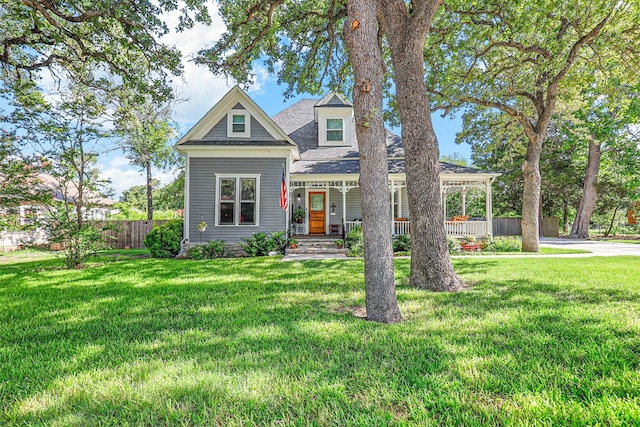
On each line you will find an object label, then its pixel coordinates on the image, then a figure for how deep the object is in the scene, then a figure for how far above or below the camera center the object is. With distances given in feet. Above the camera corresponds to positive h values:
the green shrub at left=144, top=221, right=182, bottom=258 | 37.40 -2.36
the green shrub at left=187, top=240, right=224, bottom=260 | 36.08 -3.33
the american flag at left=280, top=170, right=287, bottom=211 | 35.45 +2.91
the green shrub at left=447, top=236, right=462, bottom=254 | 38.70 -2.98
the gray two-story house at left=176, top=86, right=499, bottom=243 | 39.01 +6.23
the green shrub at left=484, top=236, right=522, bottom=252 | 40.37 -3.13
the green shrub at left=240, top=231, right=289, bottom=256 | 37.27 -2.62
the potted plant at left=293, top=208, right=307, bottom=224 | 46.24 +1.08
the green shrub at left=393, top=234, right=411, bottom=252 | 39.93 -2.75
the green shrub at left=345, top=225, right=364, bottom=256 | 35.78 -2.44
